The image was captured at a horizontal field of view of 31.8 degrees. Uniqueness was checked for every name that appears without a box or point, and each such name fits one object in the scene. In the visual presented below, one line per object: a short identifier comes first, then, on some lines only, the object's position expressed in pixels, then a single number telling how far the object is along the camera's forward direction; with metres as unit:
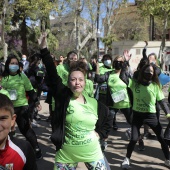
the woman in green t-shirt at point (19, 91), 4.77
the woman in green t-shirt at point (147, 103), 4.46
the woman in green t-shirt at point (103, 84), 6.55
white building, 22.17
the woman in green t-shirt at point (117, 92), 5.61
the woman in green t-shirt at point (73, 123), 2.81
